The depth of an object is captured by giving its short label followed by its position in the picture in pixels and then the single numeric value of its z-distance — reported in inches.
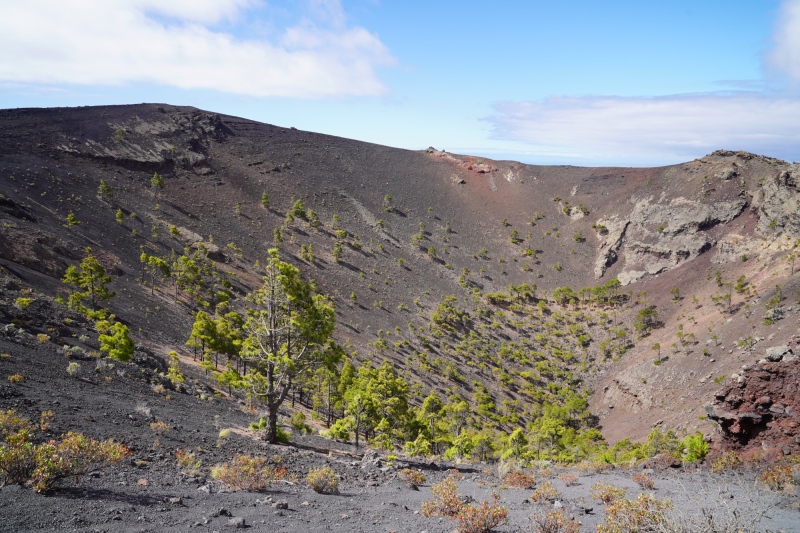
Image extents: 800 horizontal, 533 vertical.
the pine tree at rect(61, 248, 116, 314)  1289.4
